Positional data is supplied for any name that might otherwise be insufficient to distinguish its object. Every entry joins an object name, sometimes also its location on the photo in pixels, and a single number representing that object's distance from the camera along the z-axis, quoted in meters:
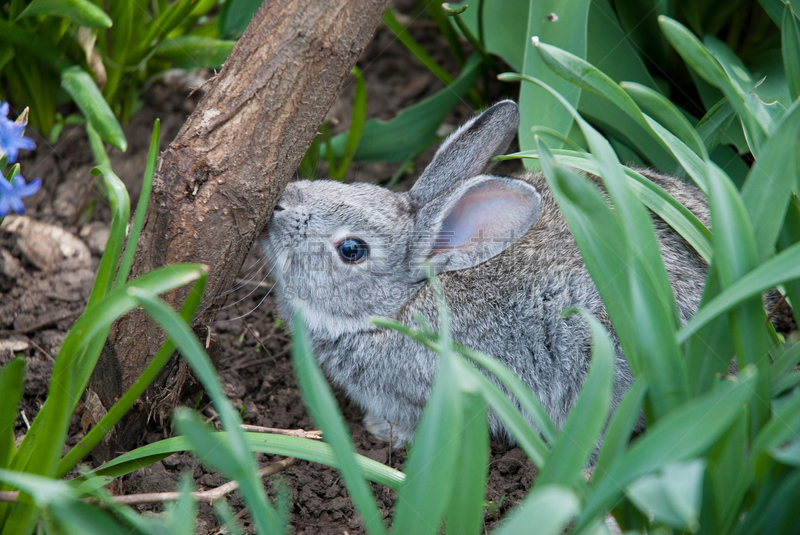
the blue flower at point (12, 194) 1.82
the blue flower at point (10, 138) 1.90
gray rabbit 2.83
